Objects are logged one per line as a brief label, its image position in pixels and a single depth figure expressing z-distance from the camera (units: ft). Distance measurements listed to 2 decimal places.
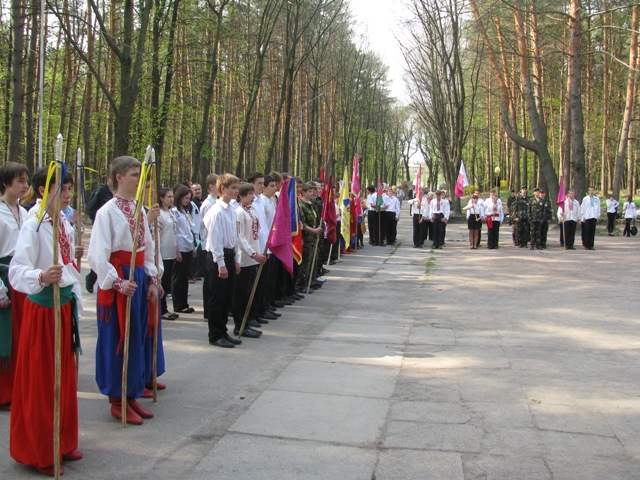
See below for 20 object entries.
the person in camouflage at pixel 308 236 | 40.65
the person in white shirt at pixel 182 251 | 32.53
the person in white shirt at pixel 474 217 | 71.61
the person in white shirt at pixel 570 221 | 70.74
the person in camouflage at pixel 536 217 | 70.59
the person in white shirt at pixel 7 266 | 17.48
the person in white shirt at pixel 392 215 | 75.80
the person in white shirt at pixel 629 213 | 91.56
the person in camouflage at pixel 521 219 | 73.00
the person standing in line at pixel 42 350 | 14.03
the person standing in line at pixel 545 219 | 70.94
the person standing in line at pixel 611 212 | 92.63
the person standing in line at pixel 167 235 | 30.63
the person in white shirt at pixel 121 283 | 16.53
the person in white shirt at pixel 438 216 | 73.05
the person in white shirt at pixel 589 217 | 71.05
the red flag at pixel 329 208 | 47.01
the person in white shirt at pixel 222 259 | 24.98
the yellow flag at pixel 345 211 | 60.08
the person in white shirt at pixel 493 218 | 71.41
